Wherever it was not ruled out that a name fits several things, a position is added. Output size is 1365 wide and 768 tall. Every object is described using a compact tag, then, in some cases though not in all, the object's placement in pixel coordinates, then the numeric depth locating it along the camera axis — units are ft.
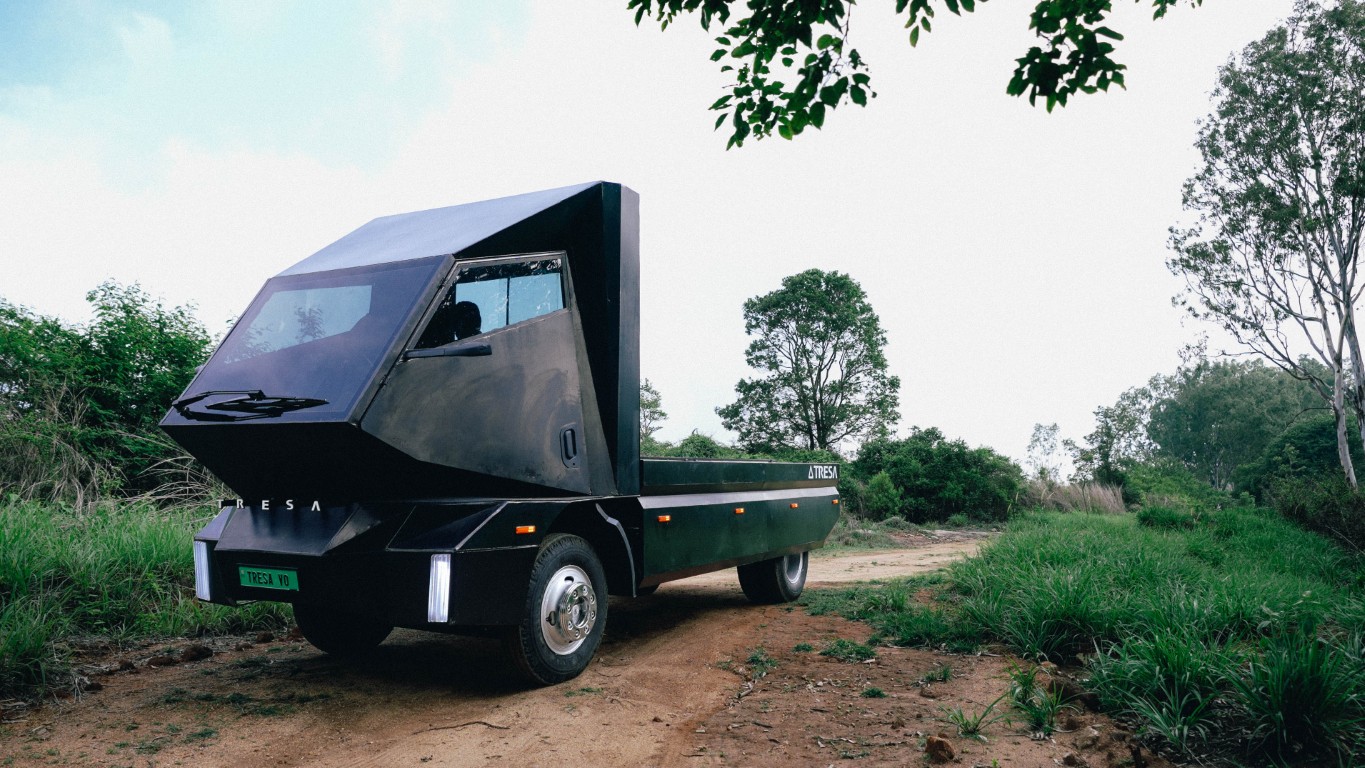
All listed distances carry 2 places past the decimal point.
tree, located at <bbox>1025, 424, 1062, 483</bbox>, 137.63
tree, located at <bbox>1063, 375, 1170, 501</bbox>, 74.33
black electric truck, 13.37
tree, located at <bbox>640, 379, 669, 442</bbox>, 78.54
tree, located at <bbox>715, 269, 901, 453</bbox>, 93.66
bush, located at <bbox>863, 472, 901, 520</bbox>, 64.75
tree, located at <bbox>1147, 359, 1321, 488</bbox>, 144.15
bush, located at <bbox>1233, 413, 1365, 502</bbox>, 87.81
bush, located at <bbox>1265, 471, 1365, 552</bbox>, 41.98
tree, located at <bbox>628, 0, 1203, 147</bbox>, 17.42
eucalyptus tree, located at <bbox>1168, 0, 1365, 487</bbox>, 64.95
